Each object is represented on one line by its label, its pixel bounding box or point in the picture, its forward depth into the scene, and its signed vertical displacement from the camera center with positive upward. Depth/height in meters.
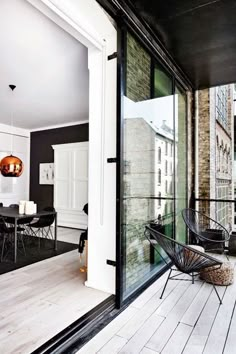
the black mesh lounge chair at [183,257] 2.39 -0.76
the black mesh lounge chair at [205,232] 3.90 -0.83
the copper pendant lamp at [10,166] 4.48 +0.32
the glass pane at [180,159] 3.96 +0.44
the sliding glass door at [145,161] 2.50 +0.29
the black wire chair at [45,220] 4.83 -0.76
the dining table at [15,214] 3.93 -0.56
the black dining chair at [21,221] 4.63 -0.77
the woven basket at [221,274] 2.80 -1.08
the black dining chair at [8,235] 4.27 -1.20
